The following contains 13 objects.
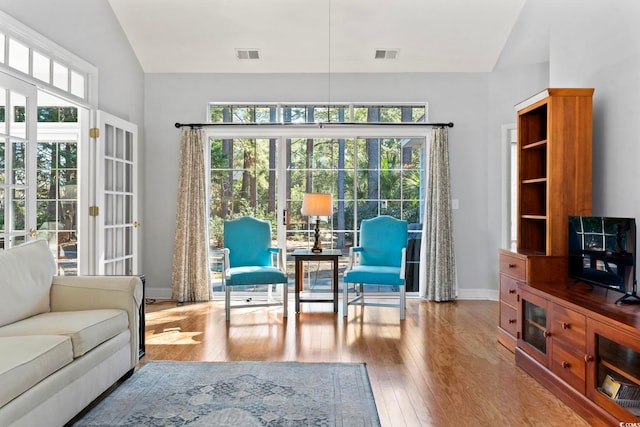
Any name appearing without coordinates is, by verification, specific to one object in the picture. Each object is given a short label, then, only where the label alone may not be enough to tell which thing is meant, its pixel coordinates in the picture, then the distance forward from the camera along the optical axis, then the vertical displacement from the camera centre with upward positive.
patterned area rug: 2.51 -1.04
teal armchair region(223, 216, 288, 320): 5.11 -0.38
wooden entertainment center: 2.41 -0.51
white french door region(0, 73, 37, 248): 3.44 +0.37
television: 2.81 -0.24
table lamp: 5.32 +0.09
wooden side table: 5.18 -0.51
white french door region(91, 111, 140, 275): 4.75 +0.15
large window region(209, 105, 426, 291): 6.00 +0.48
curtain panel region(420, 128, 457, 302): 5.79 -0.16
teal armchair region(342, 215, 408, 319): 5.36 -0.36
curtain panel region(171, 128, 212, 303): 5.80 -0.18
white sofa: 2.08 -0.61
